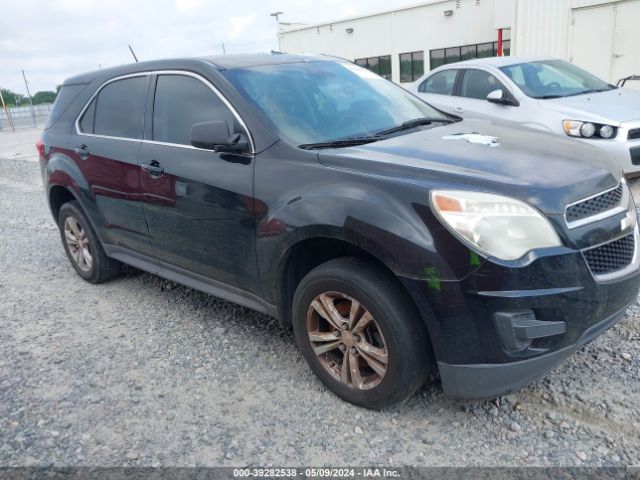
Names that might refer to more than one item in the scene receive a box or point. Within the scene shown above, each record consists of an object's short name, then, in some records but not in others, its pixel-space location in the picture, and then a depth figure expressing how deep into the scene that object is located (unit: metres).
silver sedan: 6.30
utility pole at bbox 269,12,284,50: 28.42
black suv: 2.43
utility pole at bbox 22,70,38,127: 32.12
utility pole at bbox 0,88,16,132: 30.43
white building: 13.90
